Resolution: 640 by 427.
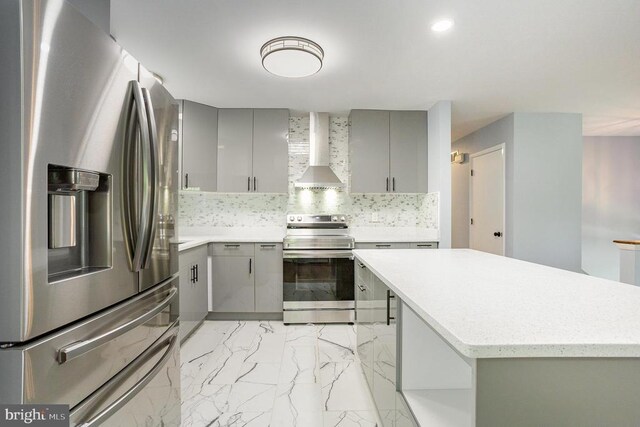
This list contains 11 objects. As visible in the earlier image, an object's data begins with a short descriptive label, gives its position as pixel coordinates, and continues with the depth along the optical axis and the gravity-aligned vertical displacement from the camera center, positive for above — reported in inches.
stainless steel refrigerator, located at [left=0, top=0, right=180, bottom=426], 27.0 -0.9
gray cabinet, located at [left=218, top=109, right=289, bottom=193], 141.7 +29.8
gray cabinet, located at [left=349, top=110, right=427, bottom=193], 144.2 +29.6
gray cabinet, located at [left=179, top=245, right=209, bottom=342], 106.3 -29.4
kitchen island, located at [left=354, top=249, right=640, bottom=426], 25.9 -13.1
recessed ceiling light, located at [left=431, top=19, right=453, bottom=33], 77.3 +49.7
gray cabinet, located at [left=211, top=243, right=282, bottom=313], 130.5 -29.6
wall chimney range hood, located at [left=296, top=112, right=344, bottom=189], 141.2 +28.5
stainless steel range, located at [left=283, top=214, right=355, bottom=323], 127.2 -29.6
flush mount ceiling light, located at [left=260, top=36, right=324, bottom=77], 83.0 +44.5
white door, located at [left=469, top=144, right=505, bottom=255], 162.4 +6.2
